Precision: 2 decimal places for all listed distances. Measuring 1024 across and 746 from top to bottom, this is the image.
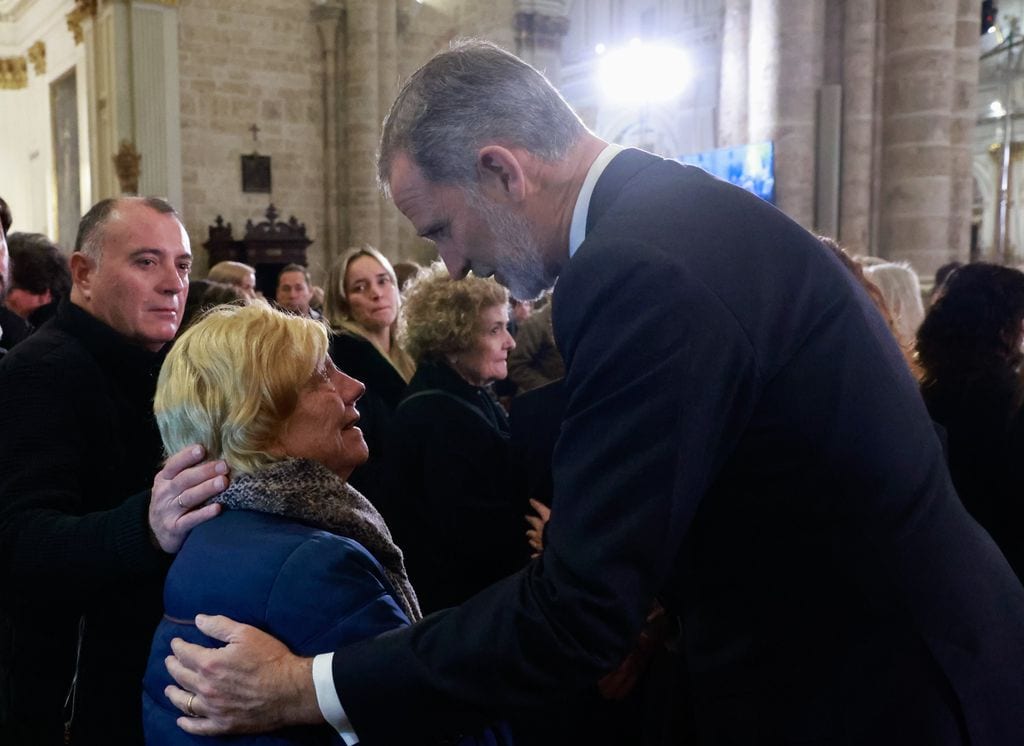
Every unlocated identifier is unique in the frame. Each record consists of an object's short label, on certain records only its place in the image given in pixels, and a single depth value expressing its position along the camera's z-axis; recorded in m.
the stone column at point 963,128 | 9.03
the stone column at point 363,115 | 14.08
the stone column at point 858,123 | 8.93
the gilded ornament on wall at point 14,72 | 19.08
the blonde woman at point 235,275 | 6.30
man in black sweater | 2.06
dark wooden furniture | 13.16
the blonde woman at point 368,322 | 4.43
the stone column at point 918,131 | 8.73
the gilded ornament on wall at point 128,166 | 12.91
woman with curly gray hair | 3.28
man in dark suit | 1.36
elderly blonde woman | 1.59
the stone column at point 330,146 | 14.42
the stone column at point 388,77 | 14.22
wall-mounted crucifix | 14.11
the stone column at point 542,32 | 15.57
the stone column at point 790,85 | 9.05
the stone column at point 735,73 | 9.69
